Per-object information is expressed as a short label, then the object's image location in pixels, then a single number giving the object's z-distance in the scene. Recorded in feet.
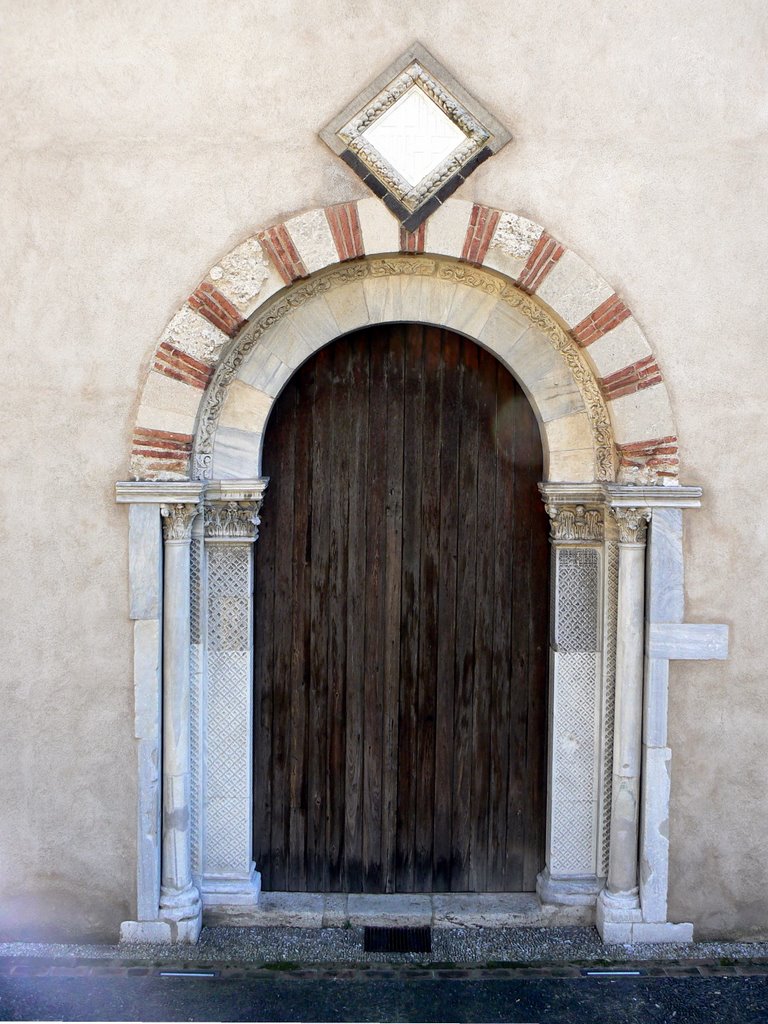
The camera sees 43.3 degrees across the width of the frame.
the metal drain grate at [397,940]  15.62
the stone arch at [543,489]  14.99
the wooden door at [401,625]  16.51
